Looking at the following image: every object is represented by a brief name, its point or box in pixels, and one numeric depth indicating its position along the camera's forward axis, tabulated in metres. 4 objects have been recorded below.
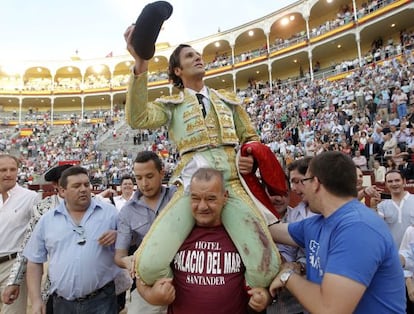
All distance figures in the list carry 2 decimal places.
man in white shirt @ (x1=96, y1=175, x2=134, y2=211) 4.93
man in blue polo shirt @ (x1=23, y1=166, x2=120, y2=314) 2.20
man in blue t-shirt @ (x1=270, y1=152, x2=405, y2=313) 1.32
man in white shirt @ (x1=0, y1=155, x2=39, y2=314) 2.92
